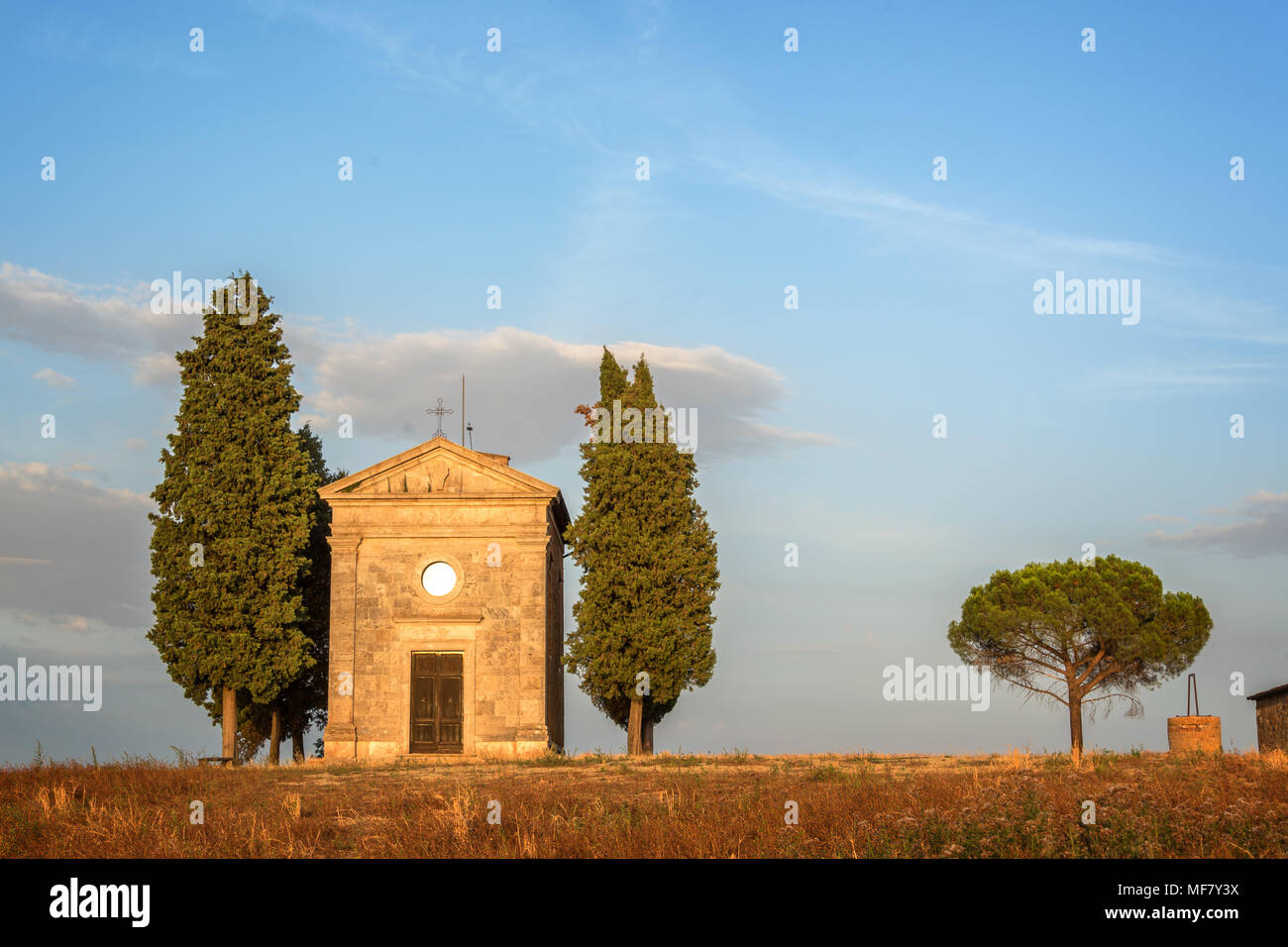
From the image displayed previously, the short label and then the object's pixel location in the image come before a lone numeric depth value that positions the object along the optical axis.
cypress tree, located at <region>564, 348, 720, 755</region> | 31.47
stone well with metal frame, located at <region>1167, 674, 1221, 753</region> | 27.75
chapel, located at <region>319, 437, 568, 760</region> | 30.52
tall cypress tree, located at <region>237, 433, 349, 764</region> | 34.16
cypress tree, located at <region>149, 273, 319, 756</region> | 30.08
